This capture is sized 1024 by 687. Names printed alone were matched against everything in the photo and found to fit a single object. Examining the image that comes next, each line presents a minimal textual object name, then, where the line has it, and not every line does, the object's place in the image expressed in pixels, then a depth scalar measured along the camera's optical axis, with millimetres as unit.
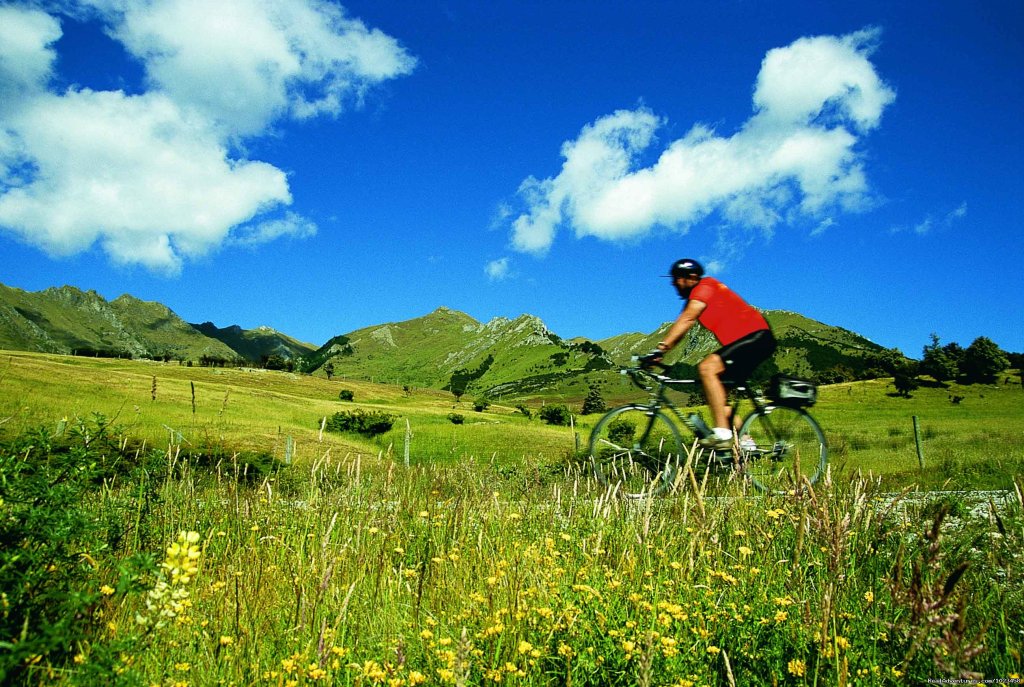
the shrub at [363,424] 45625
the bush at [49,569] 2369
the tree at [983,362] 79750
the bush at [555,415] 67969
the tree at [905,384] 71875
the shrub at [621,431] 10299
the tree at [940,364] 80875
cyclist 7445
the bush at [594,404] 116775
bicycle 7762
